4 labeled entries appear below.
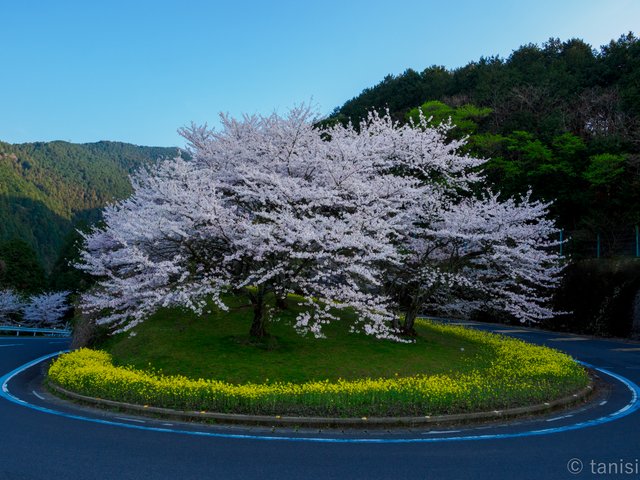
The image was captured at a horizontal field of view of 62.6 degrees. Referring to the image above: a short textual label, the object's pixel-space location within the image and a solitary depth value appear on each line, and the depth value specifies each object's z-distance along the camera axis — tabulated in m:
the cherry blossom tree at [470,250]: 18.48
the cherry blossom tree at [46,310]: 55.22
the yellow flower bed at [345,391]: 10.80
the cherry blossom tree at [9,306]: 54.03
